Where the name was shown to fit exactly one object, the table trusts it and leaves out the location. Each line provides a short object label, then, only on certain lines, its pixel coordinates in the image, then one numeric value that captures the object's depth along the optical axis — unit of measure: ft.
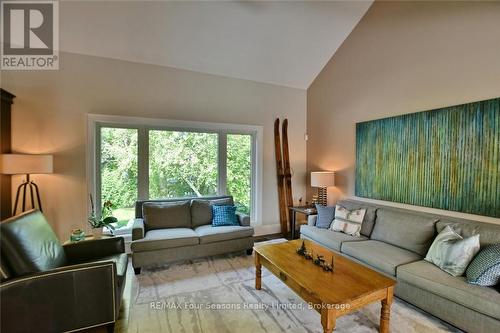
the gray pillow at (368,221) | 10.82
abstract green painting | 8.10
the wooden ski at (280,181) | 15.81
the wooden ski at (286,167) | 15.97
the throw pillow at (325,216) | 12.10
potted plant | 10.12
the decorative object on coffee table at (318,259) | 7.11
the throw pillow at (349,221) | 10.82
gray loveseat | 10.05
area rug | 6.73
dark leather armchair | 5.44
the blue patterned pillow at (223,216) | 12.19
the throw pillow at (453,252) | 7.00
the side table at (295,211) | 13.76
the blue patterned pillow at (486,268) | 6.27
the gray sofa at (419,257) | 6.17
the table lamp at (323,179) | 13.65
